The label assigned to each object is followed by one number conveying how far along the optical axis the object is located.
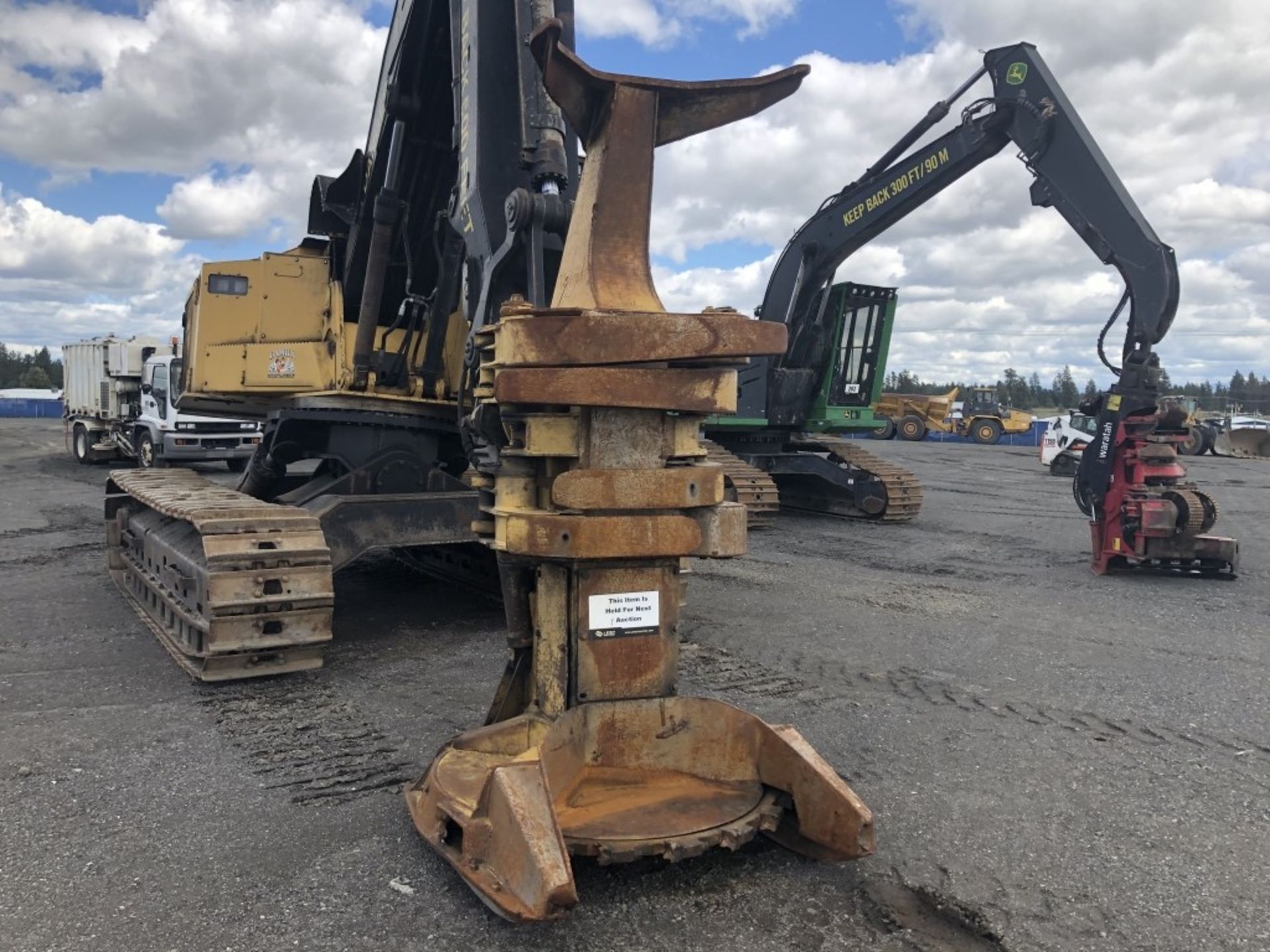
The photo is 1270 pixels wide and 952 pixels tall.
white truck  18.70
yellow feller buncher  2.98
